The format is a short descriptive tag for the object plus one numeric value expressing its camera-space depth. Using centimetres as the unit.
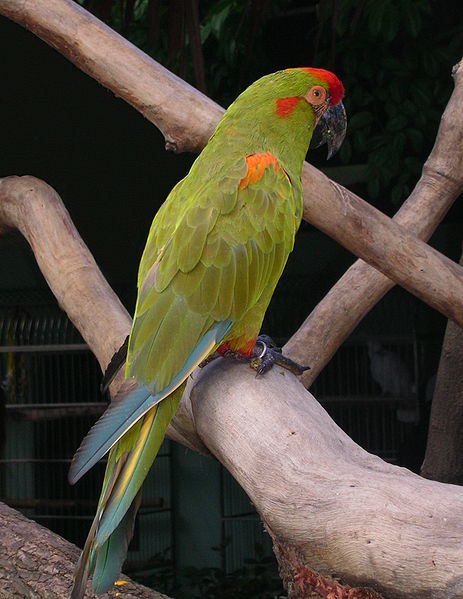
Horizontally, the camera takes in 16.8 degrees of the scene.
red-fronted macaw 125
